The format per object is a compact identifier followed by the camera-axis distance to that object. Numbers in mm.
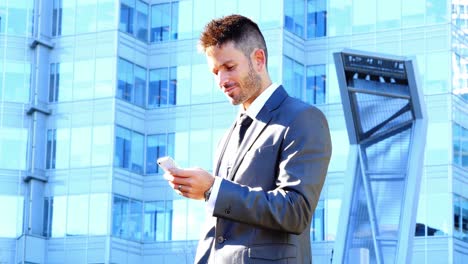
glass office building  46906
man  4355
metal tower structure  32469
